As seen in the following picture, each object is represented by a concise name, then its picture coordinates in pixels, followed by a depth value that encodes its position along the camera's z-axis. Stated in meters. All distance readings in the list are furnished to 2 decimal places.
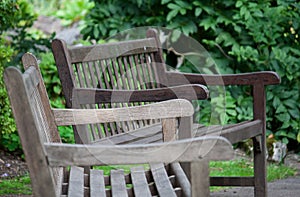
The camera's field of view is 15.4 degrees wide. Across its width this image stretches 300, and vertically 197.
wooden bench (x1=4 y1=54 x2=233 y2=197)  4.15
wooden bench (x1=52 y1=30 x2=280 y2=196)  5.12
